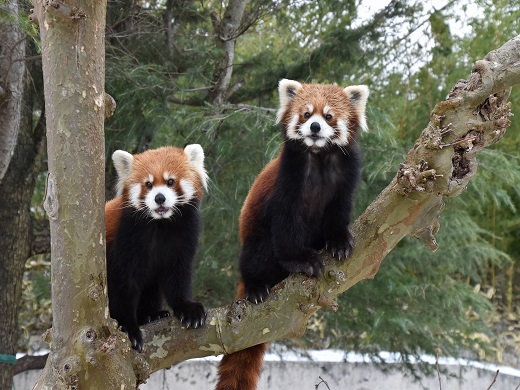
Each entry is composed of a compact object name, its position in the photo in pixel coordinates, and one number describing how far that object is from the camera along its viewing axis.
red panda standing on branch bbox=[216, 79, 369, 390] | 5.48
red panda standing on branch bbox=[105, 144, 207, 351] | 5.39
